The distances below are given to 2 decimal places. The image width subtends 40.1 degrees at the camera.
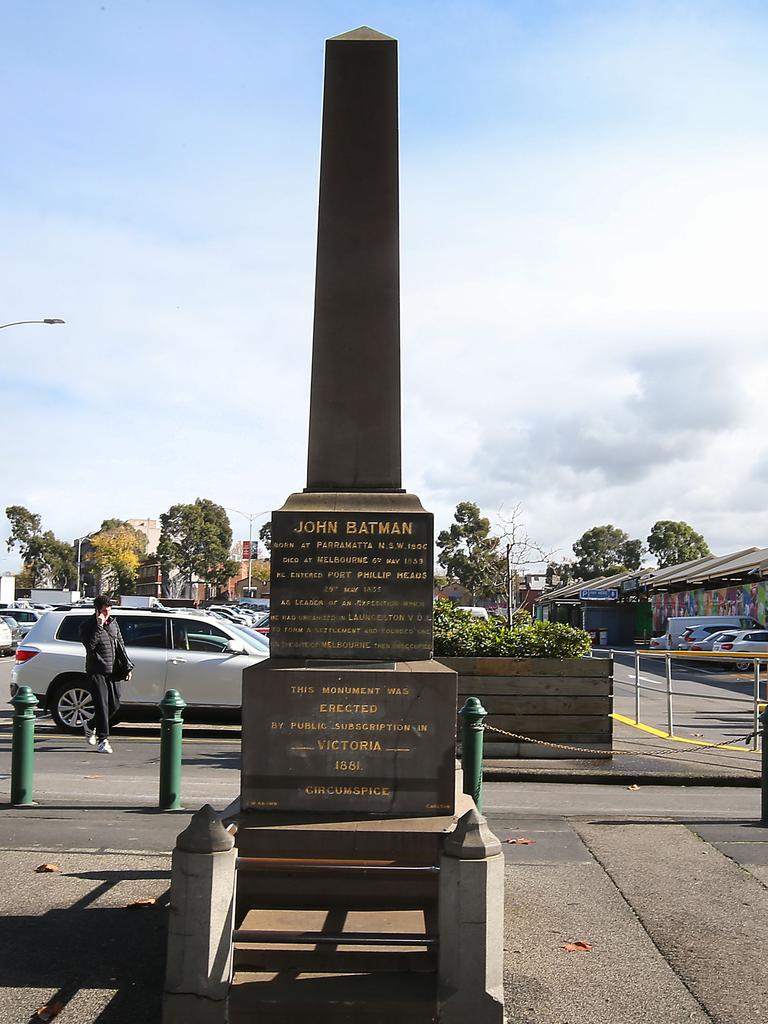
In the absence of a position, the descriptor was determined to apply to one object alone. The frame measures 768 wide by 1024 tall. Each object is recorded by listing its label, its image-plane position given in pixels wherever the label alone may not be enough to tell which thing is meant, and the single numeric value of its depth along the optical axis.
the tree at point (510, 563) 32.69
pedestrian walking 12.76
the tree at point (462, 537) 95.88
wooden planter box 13.50
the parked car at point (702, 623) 44.31
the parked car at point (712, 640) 38.78
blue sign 63.09
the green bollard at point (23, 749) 9.81
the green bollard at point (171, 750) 9.68
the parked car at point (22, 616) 51.79
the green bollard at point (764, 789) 9.40
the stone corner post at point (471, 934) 4.61
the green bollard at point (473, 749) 9.55
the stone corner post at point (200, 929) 4.64
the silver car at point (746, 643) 37.38
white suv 15.00
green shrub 13.99
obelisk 6.01
